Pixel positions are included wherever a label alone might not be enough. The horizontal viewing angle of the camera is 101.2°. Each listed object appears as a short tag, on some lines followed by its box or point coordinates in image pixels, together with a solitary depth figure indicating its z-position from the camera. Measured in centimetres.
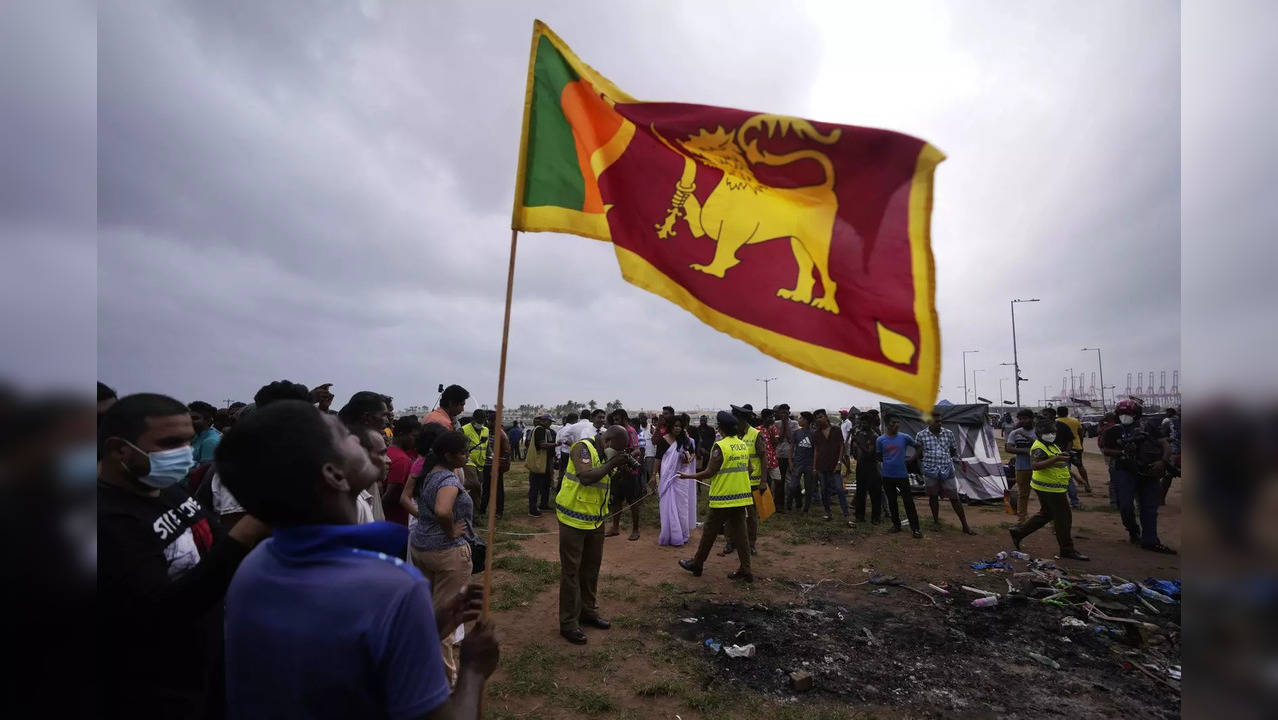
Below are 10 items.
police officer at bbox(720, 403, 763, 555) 859
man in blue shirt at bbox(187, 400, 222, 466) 563
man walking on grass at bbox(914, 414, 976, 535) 1018
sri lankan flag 237
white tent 1319
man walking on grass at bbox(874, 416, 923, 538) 967
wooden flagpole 218
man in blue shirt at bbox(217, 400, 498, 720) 126
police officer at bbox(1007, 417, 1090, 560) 765
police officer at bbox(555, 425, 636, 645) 530
